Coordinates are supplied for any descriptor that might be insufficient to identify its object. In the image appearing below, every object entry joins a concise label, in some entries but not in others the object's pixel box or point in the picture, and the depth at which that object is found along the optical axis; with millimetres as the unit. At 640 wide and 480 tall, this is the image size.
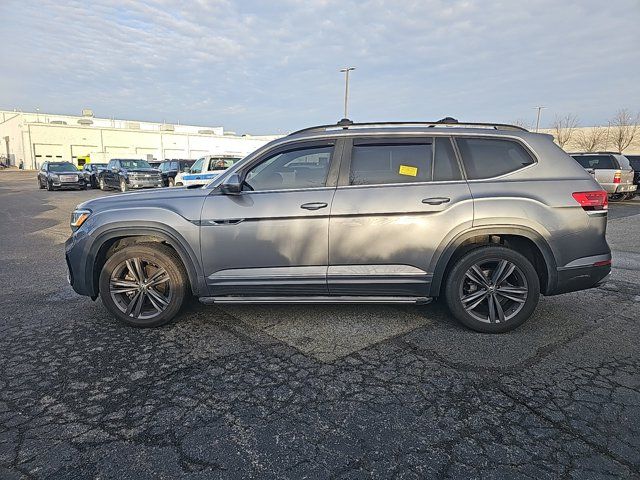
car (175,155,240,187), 14983
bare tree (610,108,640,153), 47312
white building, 50562
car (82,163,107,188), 25155
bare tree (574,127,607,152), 49906
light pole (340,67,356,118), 29534
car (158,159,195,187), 23641
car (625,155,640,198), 16380
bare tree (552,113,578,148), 53153
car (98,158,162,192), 20719
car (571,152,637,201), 14344
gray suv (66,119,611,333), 3646
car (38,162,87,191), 22672
